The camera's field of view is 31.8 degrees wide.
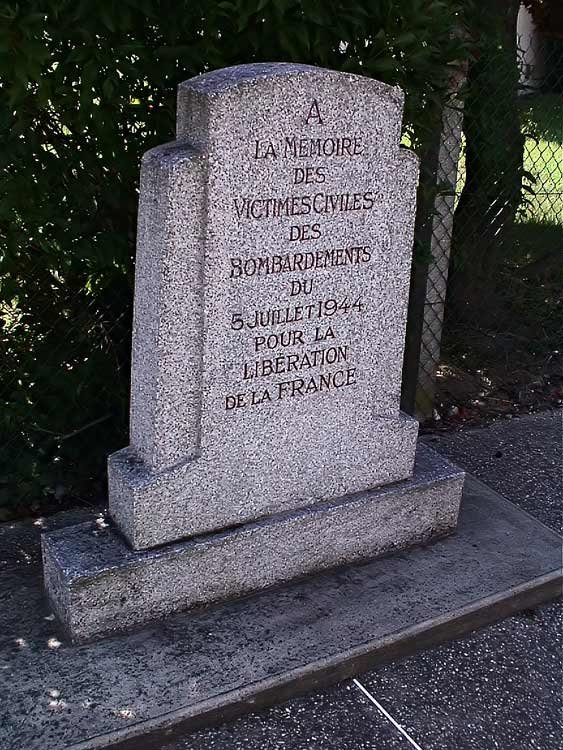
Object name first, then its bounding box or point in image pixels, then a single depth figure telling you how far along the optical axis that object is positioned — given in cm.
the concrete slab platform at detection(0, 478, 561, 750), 278
